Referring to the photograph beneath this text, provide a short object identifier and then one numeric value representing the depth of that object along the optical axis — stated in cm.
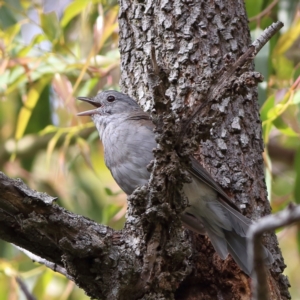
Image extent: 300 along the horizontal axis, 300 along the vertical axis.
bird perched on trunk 609
